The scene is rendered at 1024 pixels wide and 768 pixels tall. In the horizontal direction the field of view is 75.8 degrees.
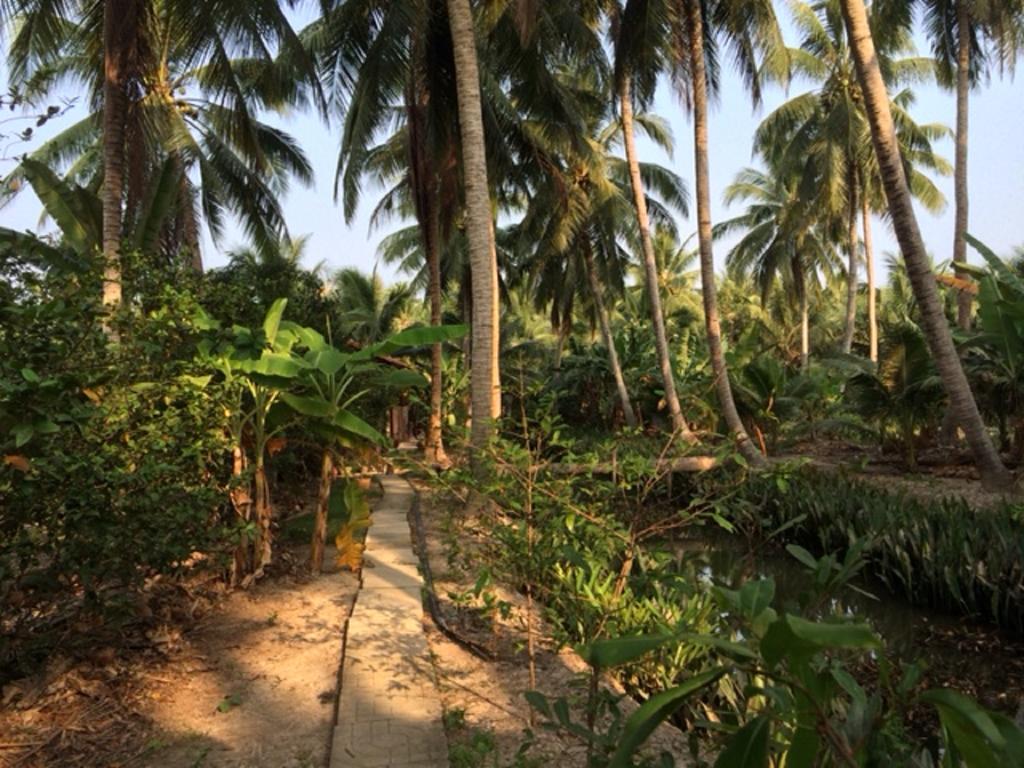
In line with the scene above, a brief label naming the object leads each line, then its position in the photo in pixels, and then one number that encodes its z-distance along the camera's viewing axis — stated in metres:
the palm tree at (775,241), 25.17
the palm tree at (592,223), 18.02
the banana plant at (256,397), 4.76
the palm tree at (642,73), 12.00
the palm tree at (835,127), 17.84
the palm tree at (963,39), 13.23
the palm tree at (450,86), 7.94
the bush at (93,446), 2.99
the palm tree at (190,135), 9.25
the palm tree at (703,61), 11.97
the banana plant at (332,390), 5.46
